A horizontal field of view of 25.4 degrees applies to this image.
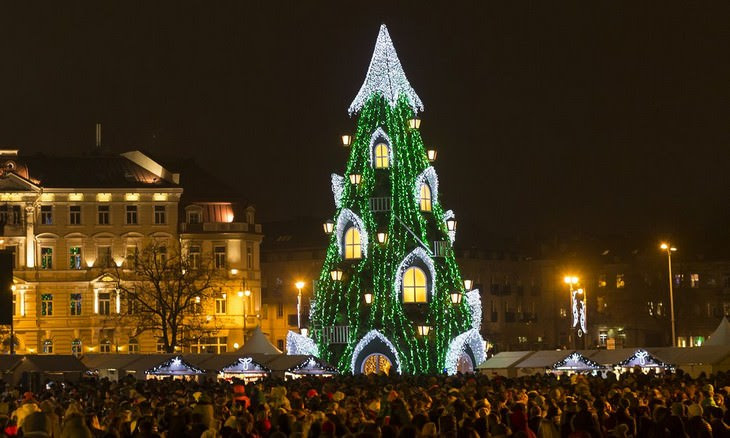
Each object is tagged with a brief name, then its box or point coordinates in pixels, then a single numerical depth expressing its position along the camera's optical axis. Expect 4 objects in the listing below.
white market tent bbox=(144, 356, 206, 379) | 61.66
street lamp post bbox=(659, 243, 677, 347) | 71.68
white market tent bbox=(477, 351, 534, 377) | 63.66
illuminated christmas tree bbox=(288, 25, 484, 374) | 72.25
